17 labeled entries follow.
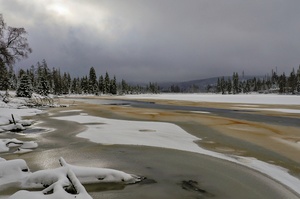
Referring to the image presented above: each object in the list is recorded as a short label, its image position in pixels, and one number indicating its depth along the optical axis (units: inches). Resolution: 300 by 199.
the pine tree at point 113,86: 4272.1
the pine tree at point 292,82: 4168.3
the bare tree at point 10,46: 1111.5
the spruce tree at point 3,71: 1100.5
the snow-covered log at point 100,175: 260.0
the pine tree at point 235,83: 5137.8
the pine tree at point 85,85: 4209.2
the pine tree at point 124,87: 5280.5
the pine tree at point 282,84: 4417.3
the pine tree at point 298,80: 4020.7
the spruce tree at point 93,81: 3982.8
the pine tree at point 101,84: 4149.4
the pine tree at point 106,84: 4133.9
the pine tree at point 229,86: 5191.9
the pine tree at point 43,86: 2743.4
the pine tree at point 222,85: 5351.9
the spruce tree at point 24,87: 2054.6
